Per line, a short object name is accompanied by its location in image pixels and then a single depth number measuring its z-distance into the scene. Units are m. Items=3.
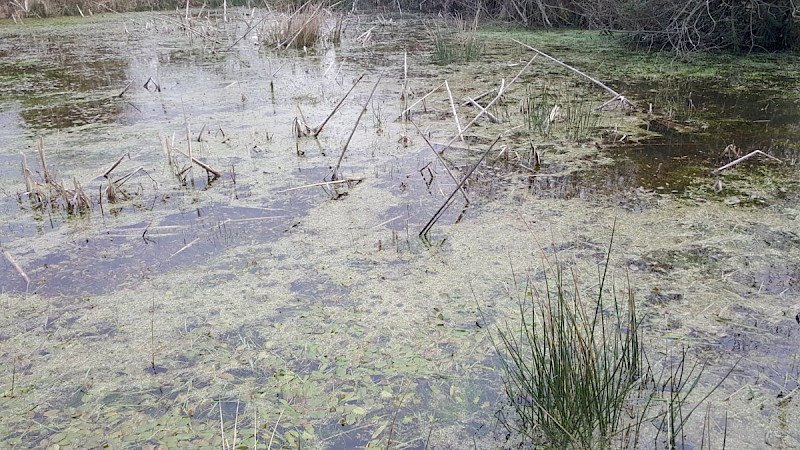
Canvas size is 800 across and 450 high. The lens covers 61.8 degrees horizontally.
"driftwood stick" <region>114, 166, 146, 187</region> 2.86
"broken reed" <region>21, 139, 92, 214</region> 2.72
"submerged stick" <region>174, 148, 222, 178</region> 2.96
